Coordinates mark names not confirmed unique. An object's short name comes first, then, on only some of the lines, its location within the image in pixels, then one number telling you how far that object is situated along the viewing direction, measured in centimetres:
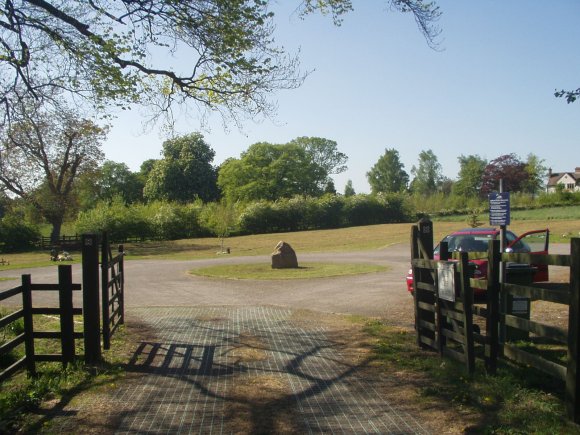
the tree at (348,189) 13110
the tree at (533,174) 9274
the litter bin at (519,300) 793
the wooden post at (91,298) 770
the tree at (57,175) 4268
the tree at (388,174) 11069
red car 1238
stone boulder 2439
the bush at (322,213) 6494
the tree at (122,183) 9488
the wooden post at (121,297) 1042
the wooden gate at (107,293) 841
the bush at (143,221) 5575
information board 869
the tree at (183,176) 8412
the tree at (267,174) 8344
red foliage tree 9412
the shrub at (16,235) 5197
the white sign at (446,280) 686
